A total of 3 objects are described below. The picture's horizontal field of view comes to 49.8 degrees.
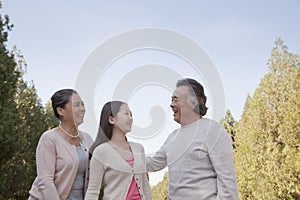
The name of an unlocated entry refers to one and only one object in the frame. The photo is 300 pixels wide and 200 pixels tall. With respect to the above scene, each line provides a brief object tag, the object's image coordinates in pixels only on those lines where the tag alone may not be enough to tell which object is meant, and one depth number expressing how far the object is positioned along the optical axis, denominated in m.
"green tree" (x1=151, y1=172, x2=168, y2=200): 43.67
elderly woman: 2.90
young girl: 2.79
